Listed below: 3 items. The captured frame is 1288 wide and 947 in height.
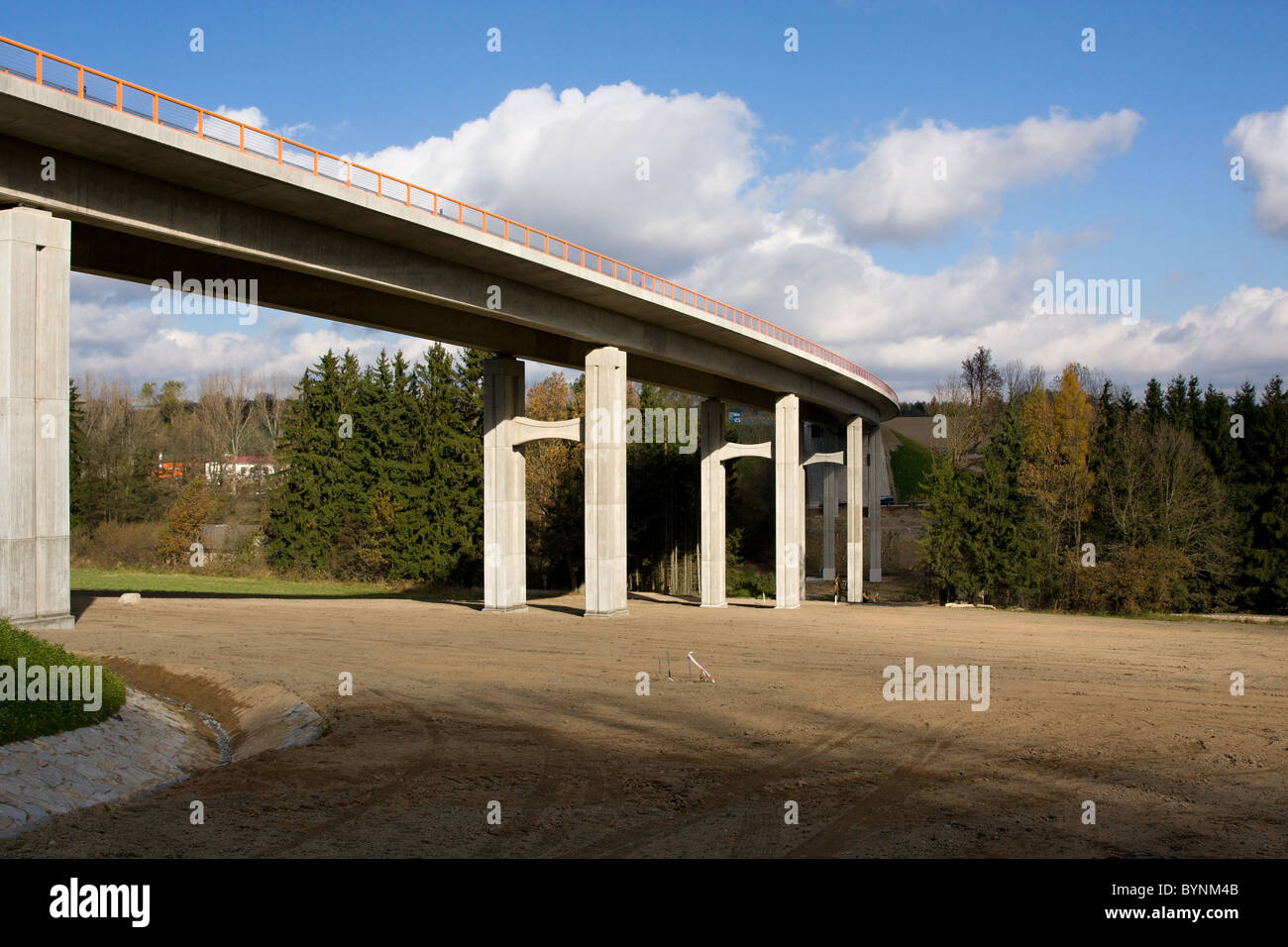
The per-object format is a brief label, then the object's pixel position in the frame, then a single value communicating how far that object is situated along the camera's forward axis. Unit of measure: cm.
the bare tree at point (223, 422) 7862
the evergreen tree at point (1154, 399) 5744
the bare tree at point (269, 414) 8806
